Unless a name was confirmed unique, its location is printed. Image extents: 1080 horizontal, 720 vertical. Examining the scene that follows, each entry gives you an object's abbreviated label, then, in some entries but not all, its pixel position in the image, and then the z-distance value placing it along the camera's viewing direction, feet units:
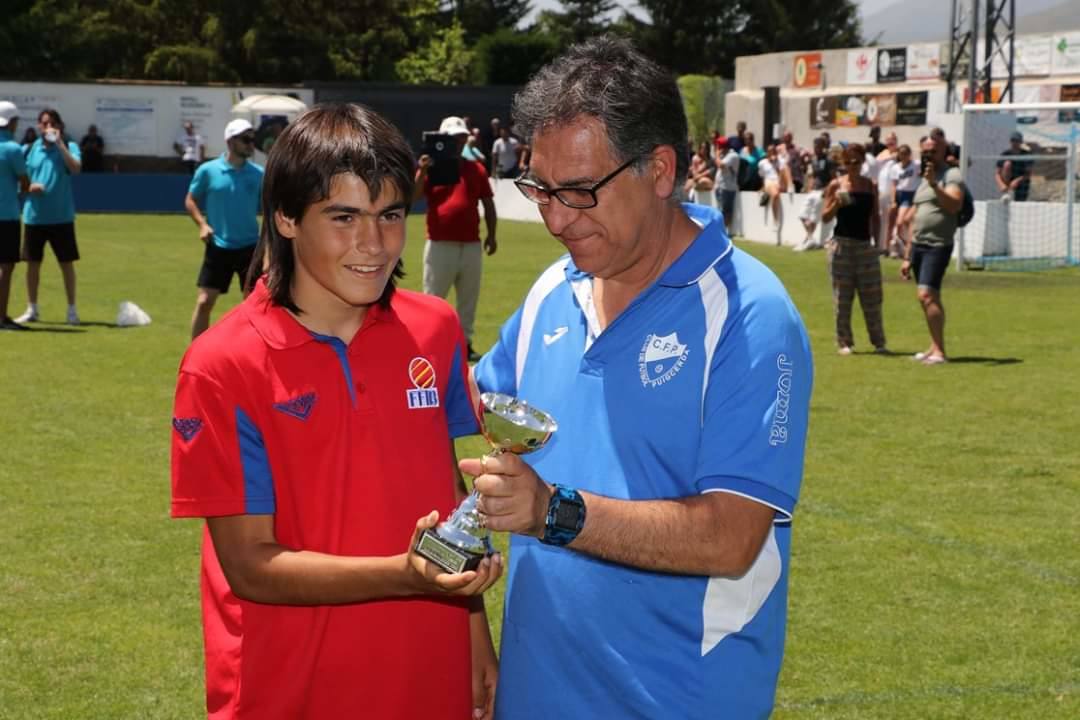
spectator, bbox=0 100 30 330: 54.54
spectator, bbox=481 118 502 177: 146.61
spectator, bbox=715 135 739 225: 108.58
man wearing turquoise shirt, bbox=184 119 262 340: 47.11
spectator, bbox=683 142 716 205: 99.99
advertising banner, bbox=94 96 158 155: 145.79
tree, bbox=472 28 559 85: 248.11
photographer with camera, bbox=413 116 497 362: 48.91
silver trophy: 8.57
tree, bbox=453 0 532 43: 321.52
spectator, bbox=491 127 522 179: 138.10
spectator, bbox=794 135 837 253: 96.37
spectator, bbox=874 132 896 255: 92.43
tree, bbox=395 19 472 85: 256.73
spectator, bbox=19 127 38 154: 71.44
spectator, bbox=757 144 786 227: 103.91
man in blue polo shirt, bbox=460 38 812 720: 9.11
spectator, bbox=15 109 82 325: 55.42
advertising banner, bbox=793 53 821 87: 177.17
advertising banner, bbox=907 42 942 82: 157.07
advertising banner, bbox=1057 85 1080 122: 136.26
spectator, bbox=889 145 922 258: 85.25
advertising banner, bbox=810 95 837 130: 167.63
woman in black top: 50.98
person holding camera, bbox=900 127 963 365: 48.98
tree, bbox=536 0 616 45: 298.56
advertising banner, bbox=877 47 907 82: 161.99
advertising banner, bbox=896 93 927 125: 154.10
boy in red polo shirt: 9.71
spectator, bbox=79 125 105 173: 141.90
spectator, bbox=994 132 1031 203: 86.89
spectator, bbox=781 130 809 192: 113.60
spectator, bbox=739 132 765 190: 111.77
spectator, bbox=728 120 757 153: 115.08
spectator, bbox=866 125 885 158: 100.31
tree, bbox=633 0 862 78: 288.30
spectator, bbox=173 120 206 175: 145.59
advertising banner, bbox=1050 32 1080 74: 142.00
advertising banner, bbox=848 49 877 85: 167.02
